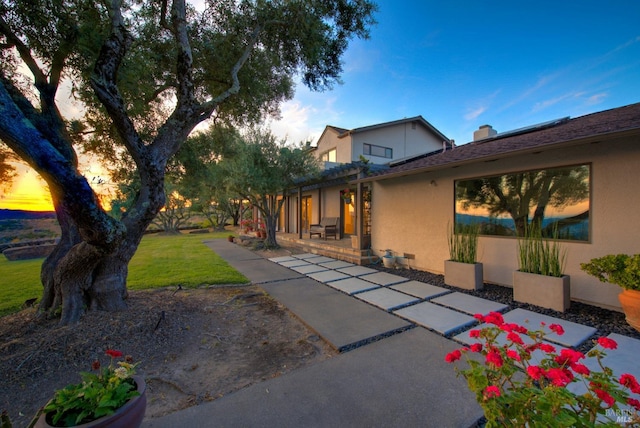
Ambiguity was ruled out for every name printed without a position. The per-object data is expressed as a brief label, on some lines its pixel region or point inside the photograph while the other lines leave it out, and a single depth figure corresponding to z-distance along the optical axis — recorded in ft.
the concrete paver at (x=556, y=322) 9.68
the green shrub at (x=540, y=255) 13.28
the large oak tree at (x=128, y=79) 8.76
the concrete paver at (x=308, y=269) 21.82
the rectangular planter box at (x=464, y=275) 16.05
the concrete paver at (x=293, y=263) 24.49
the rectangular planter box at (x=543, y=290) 12.44
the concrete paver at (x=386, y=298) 13.78
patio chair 34.58
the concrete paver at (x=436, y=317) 11.12
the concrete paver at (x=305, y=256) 28.39
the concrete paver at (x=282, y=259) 27.02
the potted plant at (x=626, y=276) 10.39
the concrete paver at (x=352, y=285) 16.49
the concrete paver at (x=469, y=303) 12.87
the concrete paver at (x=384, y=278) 18.15
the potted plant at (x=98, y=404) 4.54
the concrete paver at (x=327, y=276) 19.12
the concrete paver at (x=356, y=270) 20.89
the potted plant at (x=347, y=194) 29.78
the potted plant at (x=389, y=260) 22.93
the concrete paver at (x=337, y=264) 23.56
